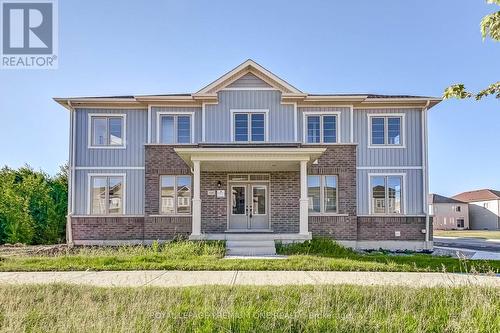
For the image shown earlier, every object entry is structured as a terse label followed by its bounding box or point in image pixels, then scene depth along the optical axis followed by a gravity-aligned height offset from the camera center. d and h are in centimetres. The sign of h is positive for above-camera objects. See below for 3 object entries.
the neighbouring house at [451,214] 5062 -427
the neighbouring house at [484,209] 4759 -350
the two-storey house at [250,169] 1447 +81
